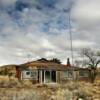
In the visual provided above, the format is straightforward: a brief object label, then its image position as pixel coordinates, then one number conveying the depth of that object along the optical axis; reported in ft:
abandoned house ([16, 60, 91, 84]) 68.37
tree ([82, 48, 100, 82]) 95.48
